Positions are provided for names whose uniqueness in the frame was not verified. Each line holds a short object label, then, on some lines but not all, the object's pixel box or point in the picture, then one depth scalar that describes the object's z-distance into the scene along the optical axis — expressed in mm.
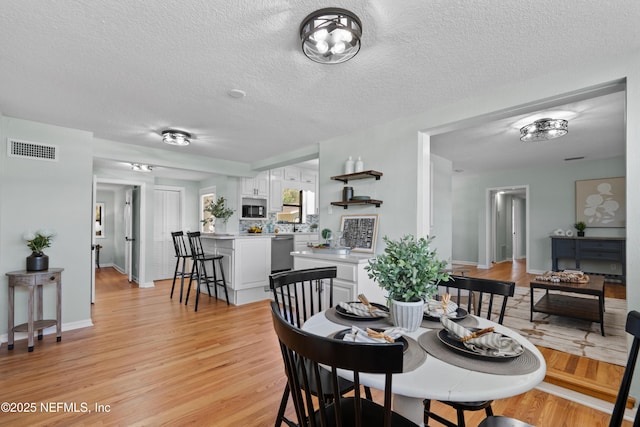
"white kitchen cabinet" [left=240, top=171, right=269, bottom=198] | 6020
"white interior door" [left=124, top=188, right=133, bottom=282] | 6406
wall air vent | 3180
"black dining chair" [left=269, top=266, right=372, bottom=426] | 1415
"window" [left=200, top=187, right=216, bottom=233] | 6678
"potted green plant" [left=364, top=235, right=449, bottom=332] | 1253
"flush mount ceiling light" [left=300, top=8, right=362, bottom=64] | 1614
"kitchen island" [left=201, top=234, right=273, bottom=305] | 4430
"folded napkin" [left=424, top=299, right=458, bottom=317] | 1502
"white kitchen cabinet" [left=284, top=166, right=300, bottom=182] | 6621
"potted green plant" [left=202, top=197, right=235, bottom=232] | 5777
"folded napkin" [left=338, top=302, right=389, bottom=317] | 1496
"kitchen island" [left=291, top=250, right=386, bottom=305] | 2996
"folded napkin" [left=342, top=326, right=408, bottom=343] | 1104
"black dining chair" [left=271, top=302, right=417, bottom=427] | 724
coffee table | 3189
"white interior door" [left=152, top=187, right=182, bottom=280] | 6602
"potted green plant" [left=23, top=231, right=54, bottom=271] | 3119
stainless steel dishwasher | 5301
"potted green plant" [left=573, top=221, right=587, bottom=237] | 6062
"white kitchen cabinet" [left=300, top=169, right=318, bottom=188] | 6953
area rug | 2729
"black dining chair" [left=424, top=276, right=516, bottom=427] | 1500
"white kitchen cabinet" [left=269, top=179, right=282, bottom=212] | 6435
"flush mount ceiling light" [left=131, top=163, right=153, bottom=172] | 5271
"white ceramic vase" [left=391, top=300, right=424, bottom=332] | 1278
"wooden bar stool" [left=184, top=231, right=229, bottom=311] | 4477
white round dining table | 847
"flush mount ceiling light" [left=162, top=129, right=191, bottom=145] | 3617
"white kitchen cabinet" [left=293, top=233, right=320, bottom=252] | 5592
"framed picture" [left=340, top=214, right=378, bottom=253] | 3482
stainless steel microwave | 6102
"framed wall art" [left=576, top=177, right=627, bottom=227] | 5816
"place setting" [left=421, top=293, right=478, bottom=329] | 1421
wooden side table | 2941
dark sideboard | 5566
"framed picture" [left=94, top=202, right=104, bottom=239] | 8455
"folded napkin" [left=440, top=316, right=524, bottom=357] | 1055
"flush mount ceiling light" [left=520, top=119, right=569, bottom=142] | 3484
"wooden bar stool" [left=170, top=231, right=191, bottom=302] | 4707
